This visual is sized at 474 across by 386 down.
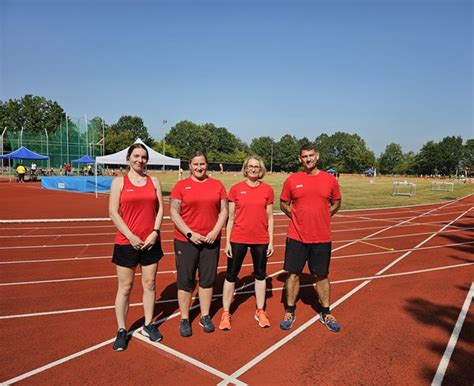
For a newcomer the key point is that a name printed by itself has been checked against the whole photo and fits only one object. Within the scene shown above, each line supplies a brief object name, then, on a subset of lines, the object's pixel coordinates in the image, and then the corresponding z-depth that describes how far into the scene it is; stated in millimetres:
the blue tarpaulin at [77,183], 22000
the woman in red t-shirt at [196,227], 3406
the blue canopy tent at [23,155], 28578
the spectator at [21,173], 28734
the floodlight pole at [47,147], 36000
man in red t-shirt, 3721
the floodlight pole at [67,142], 35484
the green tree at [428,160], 96062
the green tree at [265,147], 108025
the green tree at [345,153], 107625
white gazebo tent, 16609
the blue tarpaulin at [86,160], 32100
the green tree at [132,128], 101688
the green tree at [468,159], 100812
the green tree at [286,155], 105938
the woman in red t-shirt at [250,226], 3652
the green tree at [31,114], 78938
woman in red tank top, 3131
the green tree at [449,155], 96438
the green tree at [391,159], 106812
